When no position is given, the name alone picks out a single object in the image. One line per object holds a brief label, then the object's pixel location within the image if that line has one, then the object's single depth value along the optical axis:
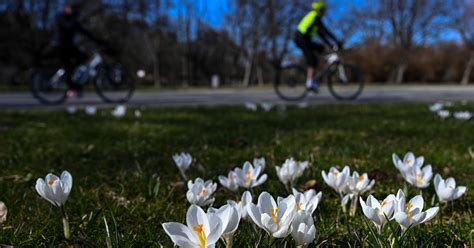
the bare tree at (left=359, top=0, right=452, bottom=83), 32.31
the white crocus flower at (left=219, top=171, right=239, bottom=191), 1.38
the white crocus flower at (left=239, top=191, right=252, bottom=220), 0.97
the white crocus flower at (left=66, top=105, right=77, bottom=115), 4.58
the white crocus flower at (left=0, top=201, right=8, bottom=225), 1.16
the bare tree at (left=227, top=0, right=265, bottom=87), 29.17
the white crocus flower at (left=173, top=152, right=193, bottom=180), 1.63
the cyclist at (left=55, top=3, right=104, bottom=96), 7.59
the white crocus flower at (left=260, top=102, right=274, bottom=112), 4.77
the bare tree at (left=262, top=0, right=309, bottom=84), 28.94
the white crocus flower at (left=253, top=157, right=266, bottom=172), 1.52
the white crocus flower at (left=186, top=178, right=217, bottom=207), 1.16
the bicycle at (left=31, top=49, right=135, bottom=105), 7.86
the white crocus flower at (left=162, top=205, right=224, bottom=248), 0.75
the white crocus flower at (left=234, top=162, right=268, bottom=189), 1.39
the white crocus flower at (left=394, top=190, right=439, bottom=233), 0.89
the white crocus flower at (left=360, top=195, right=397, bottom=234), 0.91
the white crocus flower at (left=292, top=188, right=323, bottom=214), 1.01
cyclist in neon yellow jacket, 7.94
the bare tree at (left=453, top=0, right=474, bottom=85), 31.41
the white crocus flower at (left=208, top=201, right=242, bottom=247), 0.78
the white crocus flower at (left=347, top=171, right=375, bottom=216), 1.26
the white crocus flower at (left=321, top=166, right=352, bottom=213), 1.28
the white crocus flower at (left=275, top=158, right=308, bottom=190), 1.44
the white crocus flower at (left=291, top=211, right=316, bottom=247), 0.86
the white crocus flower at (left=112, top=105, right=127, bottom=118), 4.11
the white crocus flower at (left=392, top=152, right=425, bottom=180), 1.40
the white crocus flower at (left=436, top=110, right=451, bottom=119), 3.87
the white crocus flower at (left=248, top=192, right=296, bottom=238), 0.84
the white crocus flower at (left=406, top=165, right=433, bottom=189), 1.38
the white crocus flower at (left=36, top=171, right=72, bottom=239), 1.03
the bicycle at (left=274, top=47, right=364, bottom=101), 8.91
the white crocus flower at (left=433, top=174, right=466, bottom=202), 1.22
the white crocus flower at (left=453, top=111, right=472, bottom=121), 3.70
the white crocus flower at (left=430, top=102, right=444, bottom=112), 4.64
